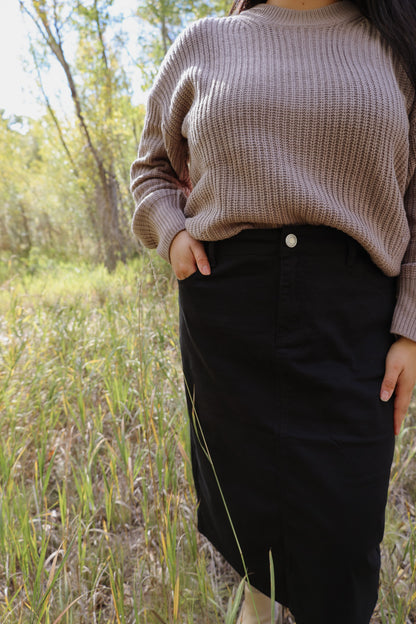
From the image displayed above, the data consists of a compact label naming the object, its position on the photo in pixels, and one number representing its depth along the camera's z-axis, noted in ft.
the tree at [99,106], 15.96
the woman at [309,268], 2.82
